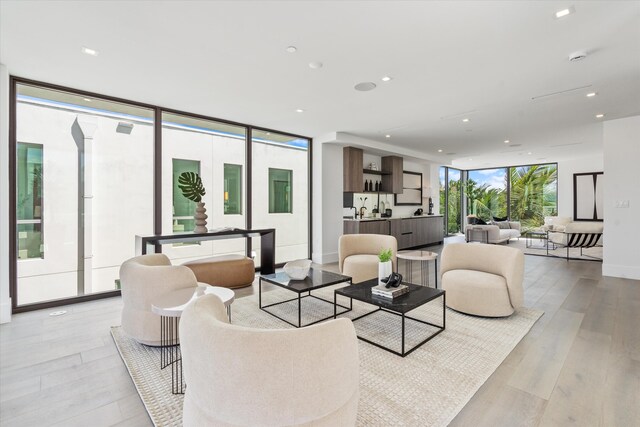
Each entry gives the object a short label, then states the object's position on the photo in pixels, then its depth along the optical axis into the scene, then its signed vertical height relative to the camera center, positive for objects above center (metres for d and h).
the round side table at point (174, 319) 2.03 -0.90
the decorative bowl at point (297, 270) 3.36 -0.65
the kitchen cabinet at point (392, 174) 8.05 +1.06
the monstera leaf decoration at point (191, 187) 4.44 +0.39
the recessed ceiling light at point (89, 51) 2.82 +1.54
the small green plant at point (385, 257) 3.13 -0.45
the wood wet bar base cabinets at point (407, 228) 6.84 -0.37
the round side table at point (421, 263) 4.08 -1.02
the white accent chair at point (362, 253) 4.23 -0.62
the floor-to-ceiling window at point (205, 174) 4.68 +0.65
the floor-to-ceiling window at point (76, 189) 3.63 +0.30
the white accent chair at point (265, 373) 1.05 -0.58
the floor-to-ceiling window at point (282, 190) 5.78 +0.48
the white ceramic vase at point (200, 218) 4.35 -0.08
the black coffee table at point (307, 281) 3.10 -0.75
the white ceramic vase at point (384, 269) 3.12 -0.59
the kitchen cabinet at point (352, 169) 6.82 +1.01
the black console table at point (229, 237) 3.87 -0.37
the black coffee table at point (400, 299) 2.51 -0.78
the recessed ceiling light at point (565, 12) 2.23 +1.53
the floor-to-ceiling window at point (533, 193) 10.53 +0.77
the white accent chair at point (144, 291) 2.55 -0.68
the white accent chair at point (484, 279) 3.16 -0.72
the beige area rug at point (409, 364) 1.82 -1.17
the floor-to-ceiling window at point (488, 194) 11.48 +0.78
